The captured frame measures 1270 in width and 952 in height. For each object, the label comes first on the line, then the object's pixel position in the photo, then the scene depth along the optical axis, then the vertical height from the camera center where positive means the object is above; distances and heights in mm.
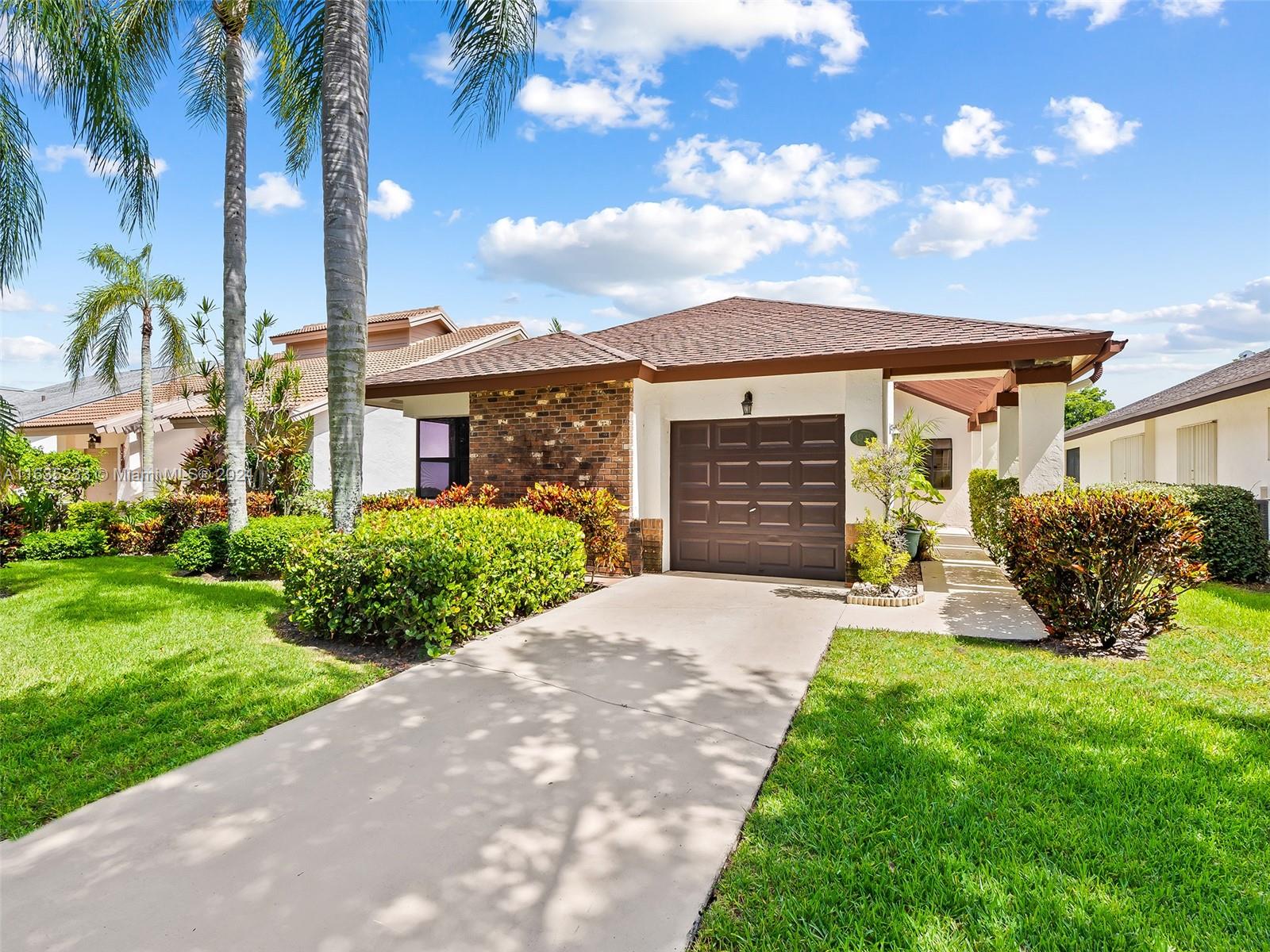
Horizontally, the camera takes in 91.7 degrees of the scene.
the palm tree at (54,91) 6984 +4811
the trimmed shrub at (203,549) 10125 -1184
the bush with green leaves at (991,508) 9805 -560
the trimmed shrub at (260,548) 9547 -1091
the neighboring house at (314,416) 17422 +1874
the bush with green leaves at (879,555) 7305 -945
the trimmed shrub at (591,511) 8711 -481
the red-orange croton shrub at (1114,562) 5395 -764
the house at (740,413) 8078 +986
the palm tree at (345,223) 6426 +2687
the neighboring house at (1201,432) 10828 +1046
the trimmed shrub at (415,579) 5441 -953
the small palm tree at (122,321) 18203 +4756
